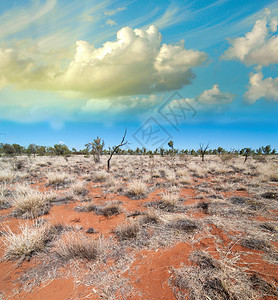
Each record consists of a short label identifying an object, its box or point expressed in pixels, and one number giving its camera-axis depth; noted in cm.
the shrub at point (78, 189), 831
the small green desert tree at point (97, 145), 2106
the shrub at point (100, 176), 1186
